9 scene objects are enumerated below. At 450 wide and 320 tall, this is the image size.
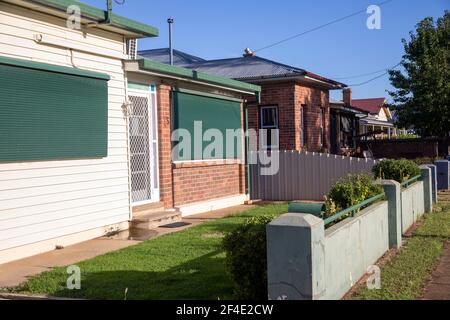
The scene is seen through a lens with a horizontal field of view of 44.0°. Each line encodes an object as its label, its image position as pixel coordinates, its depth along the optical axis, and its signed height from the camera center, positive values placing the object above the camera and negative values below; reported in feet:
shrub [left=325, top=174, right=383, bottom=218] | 24.57 -1.94
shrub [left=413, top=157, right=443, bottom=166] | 58.26 -1.12
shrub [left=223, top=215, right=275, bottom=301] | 17.19 -3.43
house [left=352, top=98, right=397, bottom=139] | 113.90 +7.82
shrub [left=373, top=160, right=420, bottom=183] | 37.91 -1.30
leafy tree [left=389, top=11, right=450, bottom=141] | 71.26 +9.04
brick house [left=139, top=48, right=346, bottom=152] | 58.70 +5.68
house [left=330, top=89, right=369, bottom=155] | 75.77 +3.68
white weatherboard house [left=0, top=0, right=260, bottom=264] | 26.02 +1.63
